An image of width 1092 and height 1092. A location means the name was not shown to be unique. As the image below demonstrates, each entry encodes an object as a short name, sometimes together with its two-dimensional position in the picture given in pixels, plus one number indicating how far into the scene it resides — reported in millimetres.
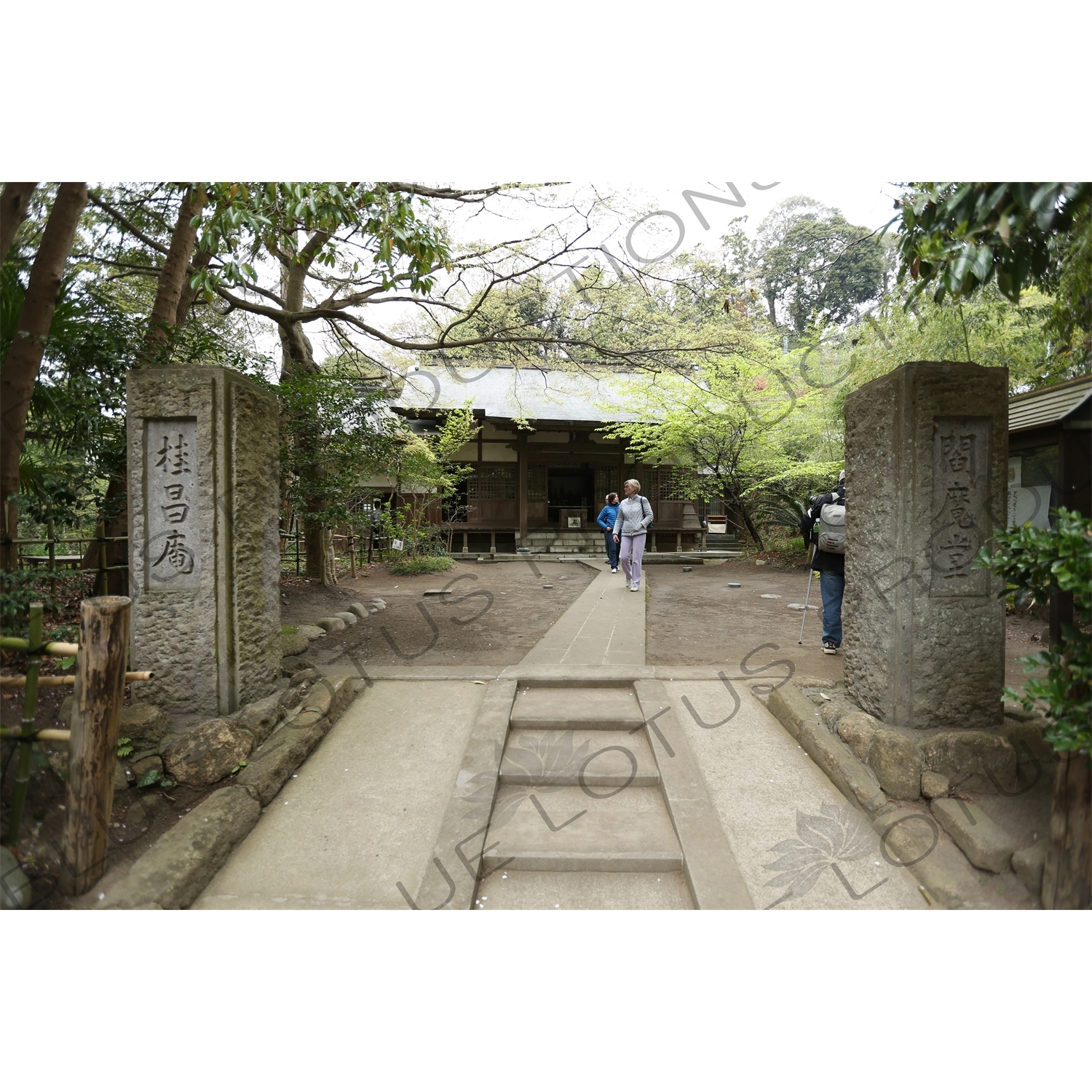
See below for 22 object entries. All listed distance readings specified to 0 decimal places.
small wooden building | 5293
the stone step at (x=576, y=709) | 3498
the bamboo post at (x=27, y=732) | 2273
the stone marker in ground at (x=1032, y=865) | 2207
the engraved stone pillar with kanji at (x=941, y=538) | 2945
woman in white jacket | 7414
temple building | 14266
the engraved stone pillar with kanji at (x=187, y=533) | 3172
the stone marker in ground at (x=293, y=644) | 4578
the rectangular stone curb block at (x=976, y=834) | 2346
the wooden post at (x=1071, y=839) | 2062
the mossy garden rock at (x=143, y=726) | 2936
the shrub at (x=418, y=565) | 11125
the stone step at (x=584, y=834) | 2498
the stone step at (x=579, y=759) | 3033
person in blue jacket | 10078
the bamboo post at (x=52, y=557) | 3223
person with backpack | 4555
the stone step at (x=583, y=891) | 2359
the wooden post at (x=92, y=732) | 2238
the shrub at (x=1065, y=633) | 1927
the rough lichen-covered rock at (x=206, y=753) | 2914
